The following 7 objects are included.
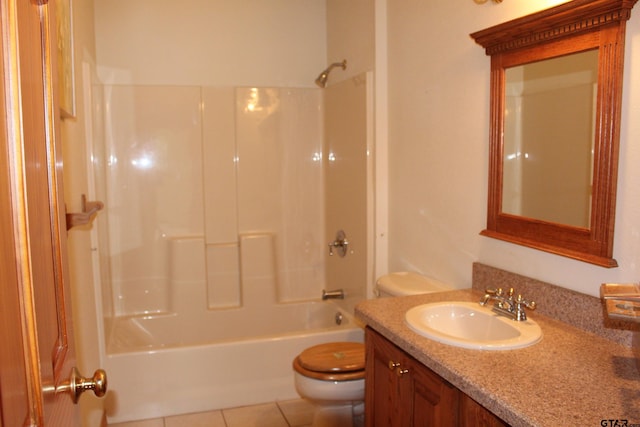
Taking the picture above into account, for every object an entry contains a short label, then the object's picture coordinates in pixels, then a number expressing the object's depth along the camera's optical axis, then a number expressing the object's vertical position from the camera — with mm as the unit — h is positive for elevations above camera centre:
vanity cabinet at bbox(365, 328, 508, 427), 1399 -681
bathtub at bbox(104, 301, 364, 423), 2854 -1122
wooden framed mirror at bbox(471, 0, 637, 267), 1519 +124
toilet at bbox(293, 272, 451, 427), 2352 -922
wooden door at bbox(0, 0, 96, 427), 616 -83
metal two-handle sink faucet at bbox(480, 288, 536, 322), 1708 -460
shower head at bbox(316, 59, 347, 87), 3345 +617
